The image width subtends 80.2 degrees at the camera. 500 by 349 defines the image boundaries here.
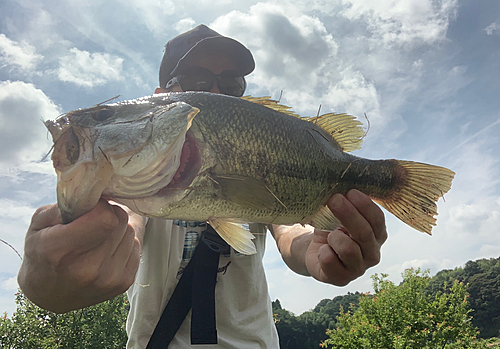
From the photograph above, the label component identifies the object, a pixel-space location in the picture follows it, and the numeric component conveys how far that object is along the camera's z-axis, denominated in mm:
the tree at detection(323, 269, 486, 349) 17406
